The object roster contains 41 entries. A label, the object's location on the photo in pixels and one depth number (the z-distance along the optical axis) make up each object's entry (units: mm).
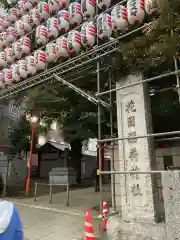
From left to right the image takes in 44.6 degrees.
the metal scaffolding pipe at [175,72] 4723
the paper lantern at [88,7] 7636
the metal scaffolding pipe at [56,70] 6395
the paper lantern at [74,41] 7734
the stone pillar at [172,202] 4262
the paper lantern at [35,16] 10181
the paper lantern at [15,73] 10189
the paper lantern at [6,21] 12165
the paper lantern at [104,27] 6812
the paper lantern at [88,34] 7301
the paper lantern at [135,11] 6025
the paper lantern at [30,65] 9492
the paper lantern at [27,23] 10656
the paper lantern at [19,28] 10891
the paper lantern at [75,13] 8109
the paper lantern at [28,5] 11162
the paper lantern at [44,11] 9766
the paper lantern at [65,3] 8984
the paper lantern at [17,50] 10560
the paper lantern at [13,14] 11711
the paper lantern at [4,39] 11797
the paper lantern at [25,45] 10359
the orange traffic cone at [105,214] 5738
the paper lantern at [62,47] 8156
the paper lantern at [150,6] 5715
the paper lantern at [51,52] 8523
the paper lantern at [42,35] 9320
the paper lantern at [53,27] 8891
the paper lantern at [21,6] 11305
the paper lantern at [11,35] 11464
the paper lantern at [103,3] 7336
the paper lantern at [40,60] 9055
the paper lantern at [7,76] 10664
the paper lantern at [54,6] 9395
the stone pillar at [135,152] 5535
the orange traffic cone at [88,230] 4450
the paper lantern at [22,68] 9797
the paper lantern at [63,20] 8570
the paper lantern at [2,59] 11539
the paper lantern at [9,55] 10969
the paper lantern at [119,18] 6406
